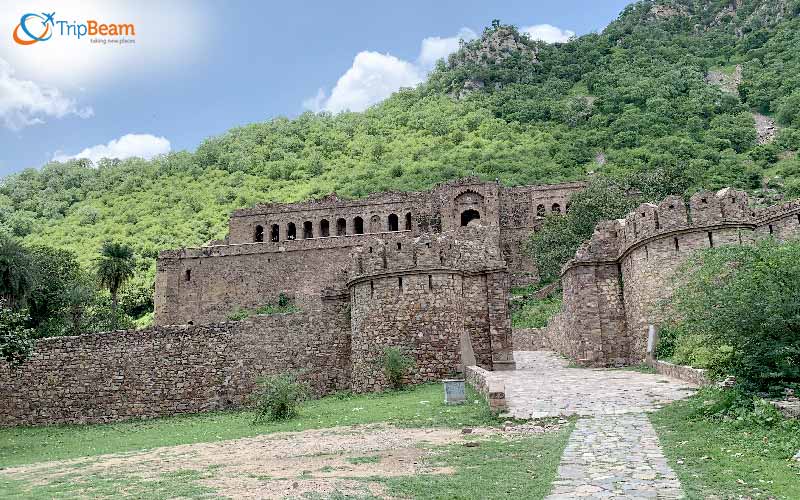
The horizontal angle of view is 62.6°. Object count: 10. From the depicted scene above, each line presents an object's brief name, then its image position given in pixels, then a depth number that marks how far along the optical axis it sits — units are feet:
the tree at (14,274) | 102.53
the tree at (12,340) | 55.67
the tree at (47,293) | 116.26
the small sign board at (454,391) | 43.04
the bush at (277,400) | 46.83
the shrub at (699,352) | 37.45
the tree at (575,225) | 129.70
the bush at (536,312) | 110.01
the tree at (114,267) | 130.62
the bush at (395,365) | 52.06
